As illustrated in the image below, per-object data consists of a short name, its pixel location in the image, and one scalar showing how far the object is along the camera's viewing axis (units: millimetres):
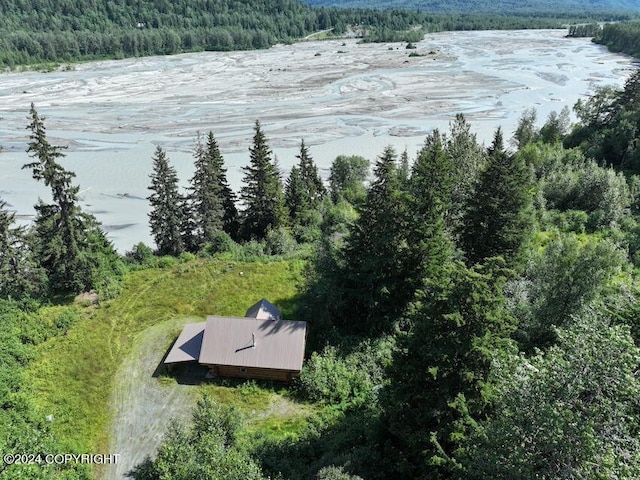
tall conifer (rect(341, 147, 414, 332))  23203
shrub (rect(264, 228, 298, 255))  37953
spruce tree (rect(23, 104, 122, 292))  25703
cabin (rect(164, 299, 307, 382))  23359
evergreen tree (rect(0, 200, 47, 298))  26328
